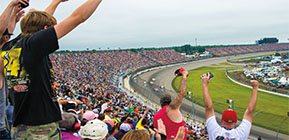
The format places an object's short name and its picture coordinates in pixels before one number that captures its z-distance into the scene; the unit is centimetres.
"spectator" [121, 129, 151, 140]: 256
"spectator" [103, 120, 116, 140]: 386
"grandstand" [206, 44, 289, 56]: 11619
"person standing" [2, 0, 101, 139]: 182
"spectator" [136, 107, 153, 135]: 479
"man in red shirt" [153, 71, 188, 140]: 314
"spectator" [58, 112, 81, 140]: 272
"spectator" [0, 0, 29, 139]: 228
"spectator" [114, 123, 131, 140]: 443
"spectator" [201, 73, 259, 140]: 271
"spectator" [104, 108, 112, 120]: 619
